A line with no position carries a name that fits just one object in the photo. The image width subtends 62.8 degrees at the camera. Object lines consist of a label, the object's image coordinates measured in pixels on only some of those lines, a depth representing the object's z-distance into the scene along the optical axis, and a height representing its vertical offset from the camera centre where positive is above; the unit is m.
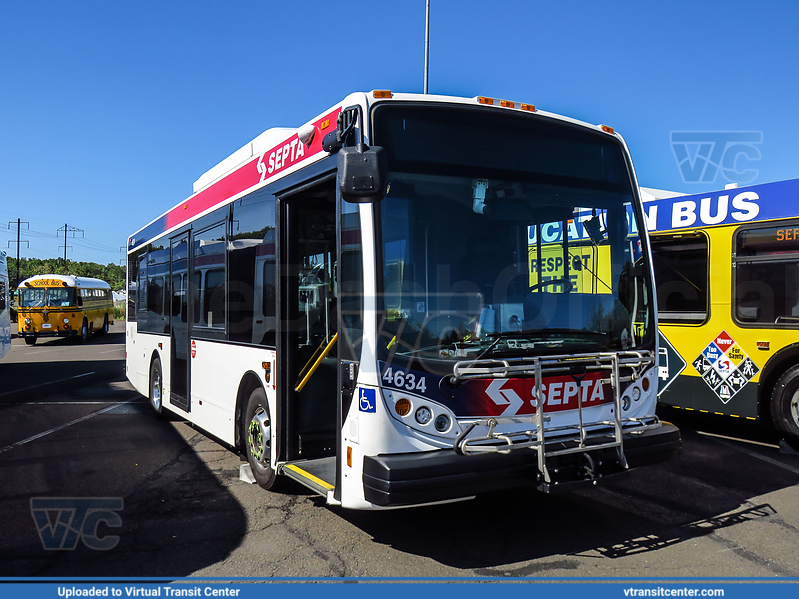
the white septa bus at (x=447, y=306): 4.13 -0.01
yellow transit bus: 7.62 +0.04
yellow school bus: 29.39 -0.10
